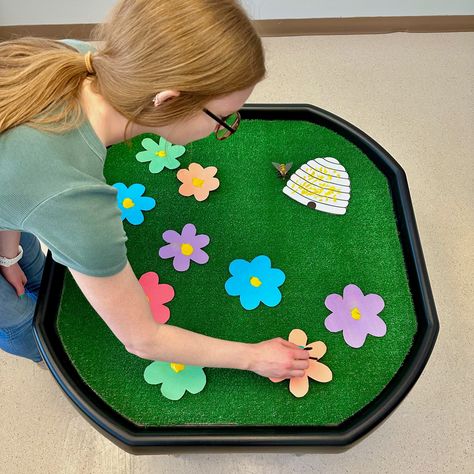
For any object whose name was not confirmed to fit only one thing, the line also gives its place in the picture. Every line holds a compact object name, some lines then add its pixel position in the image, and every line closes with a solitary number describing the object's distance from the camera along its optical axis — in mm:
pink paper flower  946
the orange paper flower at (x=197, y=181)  1110
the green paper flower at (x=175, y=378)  883
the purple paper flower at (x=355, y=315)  950
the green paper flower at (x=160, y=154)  1146
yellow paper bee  1129
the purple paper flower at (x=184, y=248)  1015
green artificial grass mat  879
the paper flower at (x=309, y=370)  890
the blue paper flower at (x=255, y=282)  973
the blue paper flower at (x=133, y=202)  1071
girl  608
